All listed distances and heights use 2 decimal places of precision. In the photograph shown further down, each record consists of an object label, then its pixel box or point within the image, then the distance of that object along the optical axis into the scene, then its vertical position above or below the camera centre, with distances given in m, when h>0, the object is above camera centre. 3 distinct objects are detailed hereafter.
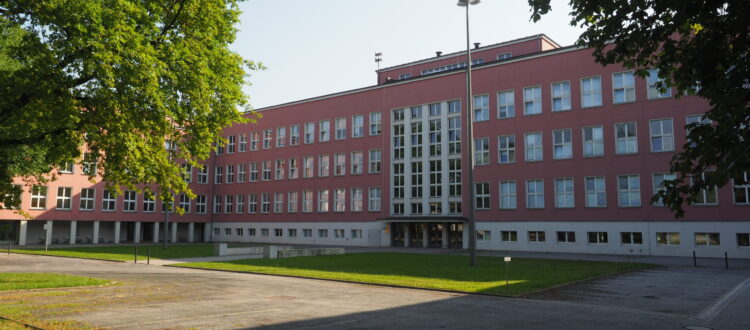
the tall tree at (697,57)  7.73 +2.66
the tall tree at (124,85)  13.04 +3.34
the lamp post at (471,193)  24.20 +1.01
